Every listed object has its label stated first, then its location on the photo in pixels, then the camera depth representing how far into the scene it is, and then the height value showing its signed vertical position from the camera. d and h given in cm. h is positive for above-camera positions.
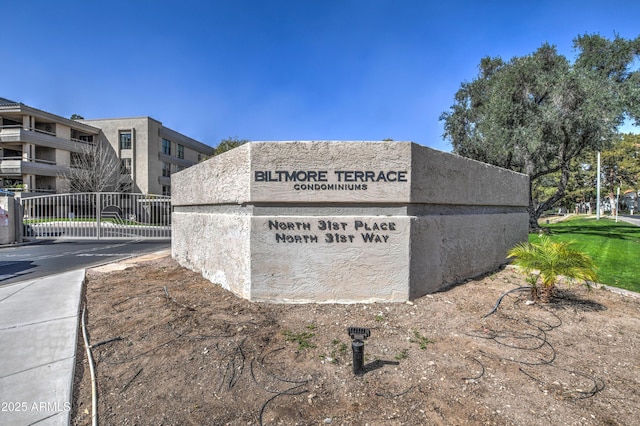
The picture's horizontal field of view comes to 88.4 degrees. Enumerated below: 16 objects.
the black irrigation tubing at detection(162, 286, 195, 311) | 507 -156
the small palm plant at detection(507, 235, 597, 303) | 517 -92
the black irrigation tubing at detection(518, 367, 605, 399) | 303 -171
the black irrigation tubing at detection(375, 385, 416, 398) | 298 -171
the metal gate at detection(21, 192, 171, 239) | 1666 -111
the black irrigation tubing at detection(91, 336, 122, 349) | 393 -166
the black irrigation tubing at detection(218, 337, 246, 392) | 319 -169
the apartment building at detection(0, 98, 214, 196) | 2858 +579
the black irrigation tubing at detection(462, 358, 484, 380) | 326 -169
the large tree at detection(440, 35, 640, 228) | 1565 +503
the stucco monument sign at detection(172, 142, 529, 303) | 527 -23
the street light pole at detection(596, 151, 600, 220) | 3522 +117
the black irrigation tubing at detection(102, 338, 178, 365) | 357 -168
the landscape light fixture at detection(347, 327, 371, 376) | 329 -150
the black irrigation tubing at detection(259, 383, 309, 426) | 283 -172
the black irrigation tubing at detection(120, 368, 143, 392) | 312 -172
